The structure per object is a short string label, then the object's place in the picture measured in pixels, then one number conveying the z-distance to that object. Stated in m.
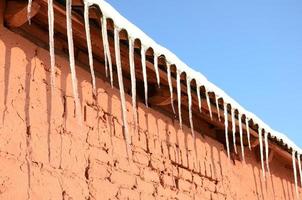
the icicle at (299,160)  6.13
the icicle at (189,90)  3.98
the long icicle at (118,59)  3.27
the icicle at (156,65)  3.60
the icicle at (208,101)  4.26
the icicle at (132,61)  3.39
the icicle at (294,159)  6.03
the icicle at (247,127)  4.94
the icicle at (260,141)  5.22
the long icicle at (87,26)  3.02
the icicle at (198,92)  4.09
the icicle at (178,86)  3.85
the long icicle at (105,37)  3.14
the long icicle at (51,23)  2.82
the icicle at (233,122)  4.68
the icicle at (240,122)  4.78
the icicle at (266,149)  5.36
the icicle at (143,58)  3.49
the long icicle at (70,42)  2.94
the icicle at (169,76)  3.75
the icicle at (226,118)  4.59
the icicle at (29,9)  2.76
